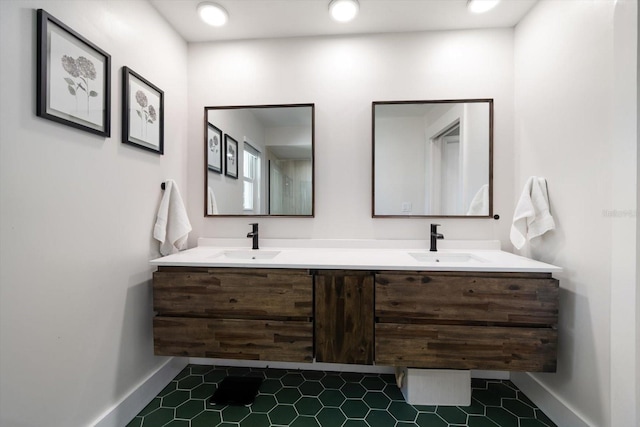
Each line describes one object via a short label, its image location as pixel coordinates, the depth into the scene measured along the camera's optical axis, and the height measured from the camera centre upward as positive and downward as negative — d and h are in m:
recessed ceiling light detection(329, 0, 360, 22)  1.54 +1.25
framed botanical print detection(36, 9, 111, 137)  0.97 +0.56
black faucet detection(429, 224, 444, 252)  1.68 -0.17
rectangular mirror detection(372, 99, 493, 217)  1.75 +0.38
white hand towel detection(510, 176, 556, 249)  1.41 -0.01
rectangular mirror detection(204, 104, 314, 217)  1.85 +0.37
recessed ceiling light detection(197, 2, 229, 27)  1.57 +1.25
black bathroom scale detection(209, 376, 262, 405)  1.49 -1.11
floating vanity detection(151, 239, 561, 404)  1.23 -0.51
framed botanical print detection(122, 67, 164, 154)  1.36 +0.56
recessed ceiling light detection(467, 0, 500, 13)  1.53 +1.25
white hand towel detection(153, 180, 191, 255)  1.58 -0.05
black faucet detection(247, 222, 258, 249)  1.78 -0.16
